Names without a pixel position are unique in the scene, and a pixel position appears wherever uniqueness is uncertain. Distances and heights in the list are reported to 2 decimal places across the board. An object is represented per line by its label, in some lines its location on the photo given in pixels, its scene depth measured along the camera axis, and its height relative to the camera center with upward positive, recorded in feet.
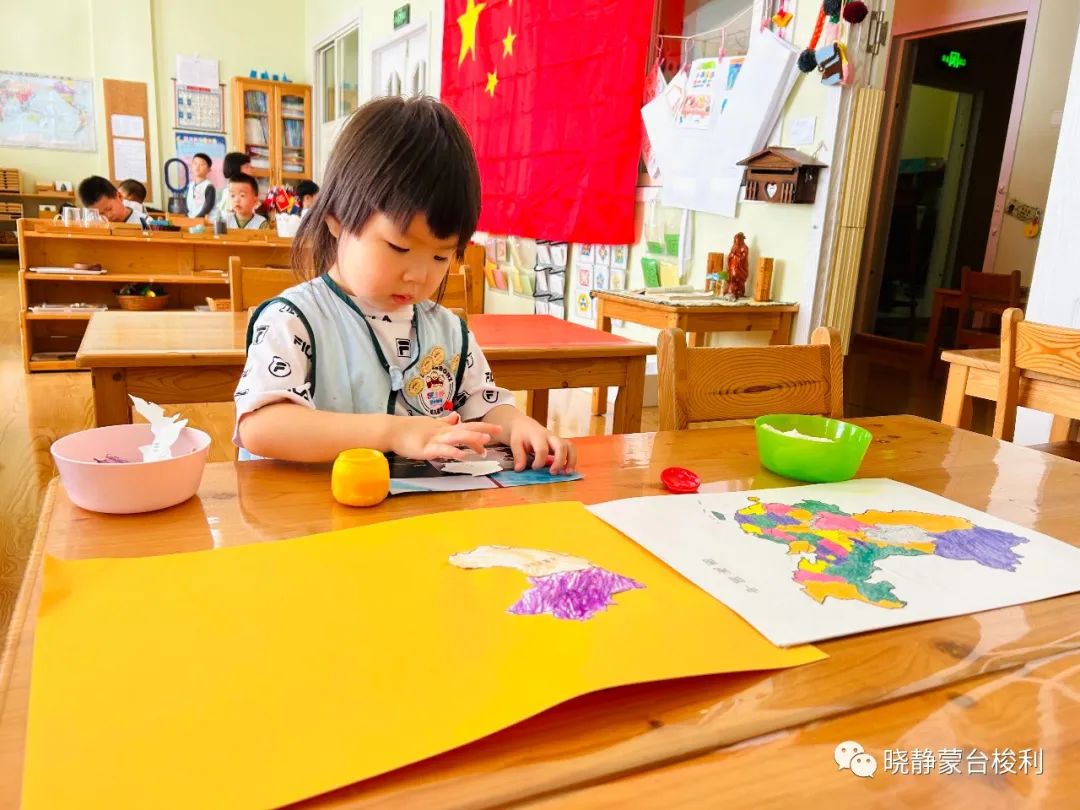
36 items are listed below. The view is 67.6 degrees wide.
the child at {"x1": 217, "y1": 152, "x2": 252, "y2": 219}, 18.90 +1.14
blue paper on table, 2.68 -0.85
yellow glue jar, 2.45 -0.76
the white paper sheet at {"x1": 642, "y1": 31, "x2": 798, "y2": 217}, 10.29 +1.48
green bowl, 2.94 -0.75
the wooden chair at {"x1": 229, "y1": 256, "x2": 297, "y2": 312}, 6.96 -0.57
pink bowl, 2.22 -0.74
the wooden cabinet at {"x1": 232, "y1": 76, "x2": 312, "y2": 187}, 28.86 +3.17
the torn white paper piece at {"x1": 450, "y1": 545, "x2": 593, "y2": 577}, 2.04 -0.83
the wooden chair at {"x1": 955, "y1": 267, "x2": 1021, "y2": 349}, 14.90 -0.77
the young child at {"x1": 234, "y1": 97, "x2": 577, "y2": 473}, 2.88 -0.44
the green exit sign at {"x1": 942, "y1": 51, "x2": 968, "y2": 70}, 19.19 +4.55
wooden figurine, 10.68 -0.32
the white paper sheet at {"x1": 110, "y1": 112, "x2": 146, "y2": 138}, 27.76 +2.79
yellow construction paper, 1.26 -0.84
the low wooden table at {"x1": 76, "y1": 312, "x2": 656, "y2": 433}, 5.21 -0.95
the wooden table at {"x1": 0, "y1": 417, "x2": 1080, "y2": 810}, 1.29 -0.86
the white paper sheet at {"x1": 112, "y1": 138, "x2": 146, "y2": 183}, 28.14 +1.71
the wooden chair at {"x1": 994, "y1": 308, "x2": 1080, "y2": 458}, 5.70 -0.71
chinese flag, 12.46 +2.16
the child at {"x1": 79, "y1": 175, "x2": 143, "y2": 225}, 15.92 +0.18
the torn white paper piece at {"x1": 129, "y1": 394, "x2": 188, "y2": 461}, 2.56 -0.69
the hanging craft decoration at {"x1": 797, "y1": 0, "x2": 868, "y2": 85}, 9.15 +2.25
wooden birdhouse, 9.75 +0.85
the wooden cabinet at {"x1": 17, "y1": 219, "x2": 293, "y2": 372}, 13.05 -0.99
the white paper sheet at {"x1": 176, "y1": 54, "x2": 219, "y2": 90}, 28.02 +4.82
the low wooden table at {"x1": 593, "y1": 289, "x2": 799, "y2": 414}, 9.88 -0.94
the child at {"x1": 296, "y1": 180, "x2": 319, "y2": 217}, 18.99 +0.67
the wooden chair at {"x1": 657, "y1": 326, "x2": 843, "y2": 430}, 3.89 -0.68
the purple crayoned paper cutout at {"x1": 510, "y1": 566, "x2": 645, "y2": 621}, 1.83 -0.83
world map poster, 27.30 +3.14
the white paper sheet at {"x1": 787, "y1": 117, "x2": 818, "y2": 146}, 10.01 +1.42
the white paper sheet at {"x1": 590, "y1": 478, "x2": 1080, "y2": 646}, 1.95 -0.84
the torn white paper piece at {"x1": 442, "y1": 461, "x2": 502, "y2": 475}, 2.89 -0.85
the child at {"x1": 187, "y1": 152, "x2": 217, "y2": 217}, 23.81 +0.57
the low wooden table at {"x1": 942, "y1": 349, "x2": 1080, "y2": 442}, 6.00 -1.03
